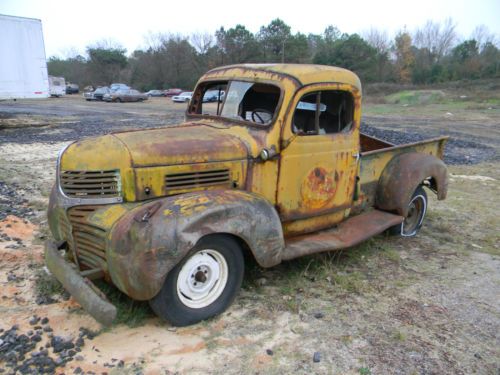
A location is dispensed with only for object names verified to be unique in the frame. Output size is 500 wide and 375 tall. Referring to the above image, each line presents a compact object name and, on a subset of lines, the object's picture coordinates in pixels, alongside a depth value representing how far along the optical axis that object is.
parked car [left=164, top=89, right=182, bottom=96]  43.16
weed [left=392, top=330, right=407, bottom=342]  3.40
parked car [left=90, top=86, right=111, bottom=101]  33.56
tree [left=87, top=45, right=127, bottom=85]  52.53
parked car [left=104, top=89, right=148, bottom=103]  32.47
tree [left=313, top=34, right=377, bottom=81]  42.16
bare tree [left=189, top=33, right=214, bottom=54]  50.60
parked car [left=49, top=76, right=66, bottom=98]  35.75
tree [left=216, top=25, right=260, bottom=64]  45.31
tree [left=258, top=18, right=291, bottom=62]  45.37
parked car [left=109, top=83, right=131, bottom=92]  33.97
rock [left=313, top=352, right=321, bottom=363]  3.12
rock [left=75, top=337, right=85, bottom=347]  3.19
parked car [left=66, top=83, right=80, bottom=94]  45.50
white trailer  15.24
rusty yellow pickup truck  3.21
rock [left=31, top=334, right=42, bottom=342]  3.21
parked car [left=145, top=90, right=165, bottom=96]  44.16
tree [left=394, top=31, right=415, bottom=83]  44.85
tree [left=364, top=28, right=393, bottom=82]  44.25
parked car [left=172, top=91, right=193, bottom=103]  34.61
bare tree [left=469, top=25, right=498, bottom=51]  43.84
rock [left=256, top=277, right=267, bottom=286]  4.23
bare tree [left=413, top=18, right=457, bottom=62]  51.88
